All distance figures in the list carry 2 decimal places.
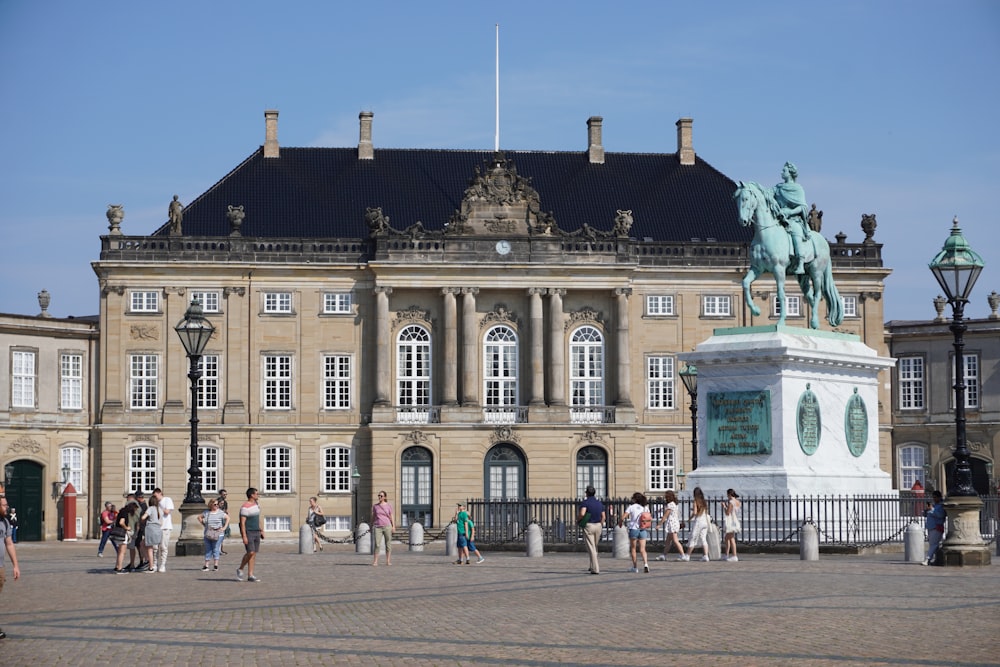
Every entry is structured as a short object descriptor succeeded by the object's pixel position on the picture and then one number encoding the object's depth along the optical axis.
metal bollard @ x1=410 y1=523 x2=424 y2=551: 45.97
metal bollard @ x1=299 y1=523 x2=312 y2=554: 42.56
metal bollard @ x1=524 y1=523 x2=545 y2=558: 37.06
